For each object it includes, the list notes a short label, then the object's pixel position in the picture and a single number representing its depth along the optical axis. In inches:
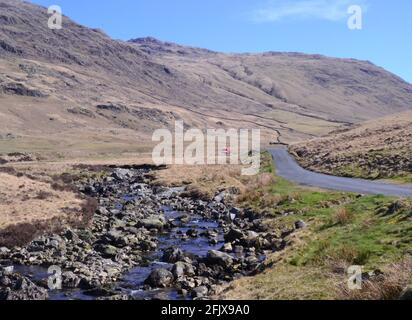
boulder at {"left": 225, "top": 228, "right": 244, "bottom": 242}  1189.6
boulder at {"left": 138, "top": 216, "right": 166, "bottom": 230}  1400.1
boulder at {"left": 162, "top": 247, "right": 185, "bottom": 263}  1026.1
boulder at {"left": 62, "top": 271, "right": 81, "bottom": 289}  852.6
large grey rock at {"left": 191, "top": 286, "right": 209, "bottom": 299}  772.3
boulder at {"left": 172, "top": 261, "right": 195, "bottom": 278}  888.5
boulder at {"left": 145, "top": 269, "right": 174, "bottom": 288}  847.8
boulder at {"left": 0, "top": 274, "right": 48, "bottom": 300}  755.4
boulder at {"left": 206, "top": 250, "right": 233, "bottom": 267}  955.3
